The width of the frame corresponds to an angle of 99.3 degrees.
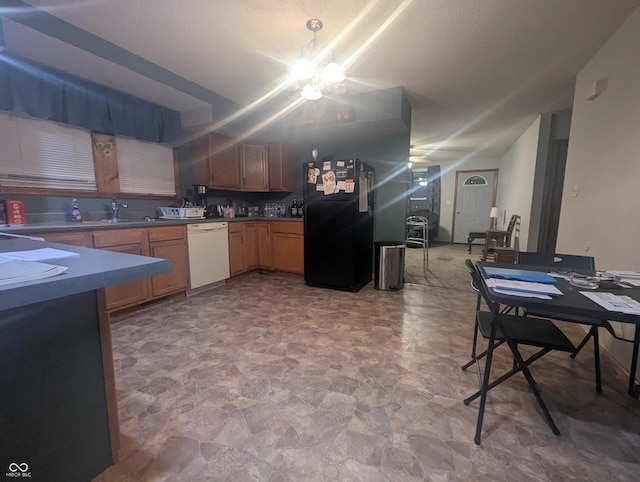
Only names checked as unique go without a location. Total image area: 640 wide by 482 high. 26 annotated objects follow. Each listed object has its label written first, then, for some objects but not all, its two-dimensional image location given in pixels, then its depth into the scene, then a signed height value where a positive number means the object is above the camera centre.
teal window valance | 2.19 +0.99
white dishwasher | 3.19 -0.54
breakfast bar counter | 0.80 -0.57
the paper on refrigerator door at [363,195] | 3.28 +0.19
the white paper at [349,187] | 3.19 +0.28
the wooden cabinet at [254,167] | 4.10 +0.65
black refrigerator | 3.24 -0.15
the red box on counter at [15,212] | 2.27 -0.04
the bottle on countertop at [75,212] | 2.66 -0.05
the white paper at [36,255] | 0.87 -0.16
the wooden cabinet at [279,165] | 4.23 +0.70
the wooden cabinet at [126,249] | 2.42 -0.39
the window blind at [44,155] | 2.32 +0.48
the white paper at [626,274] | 1.42 -0.33
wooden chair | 4.86 -0.45
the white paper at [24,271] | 0.62 -0.16
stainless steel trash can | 3.46 -0.71
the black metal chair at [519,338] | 1.26 -0.62
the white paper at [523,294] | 1.12 -0.34
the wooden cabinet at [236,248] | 3.69 -0.54
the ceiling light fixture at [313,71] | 2.02 +1.08
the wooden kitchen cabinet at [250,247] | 3.94 -0.55
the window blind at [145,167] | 3.09 +0.50
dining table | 0.99 -0.35
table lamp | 6.17 -0.04
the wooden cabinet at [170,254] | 2.82 -0.48
